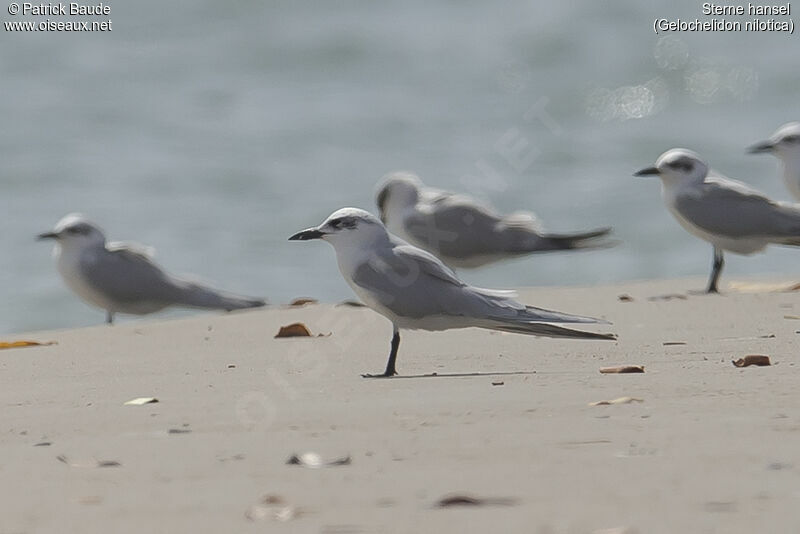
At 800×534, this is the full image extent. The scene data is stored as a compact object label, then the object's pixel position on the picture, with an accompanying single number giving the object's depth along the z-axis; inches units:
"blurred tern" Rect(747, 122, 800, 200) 752.3
